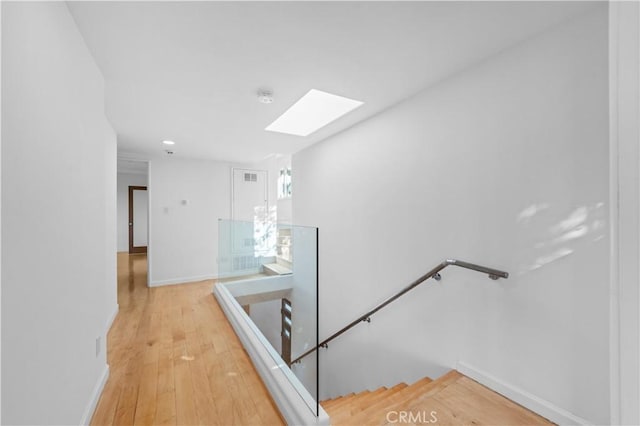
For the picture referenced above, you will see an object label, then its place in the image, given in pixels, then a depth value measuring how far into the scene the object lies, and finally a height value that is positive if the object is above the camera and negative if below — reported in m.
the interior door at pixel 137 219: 8.44 -0.22
